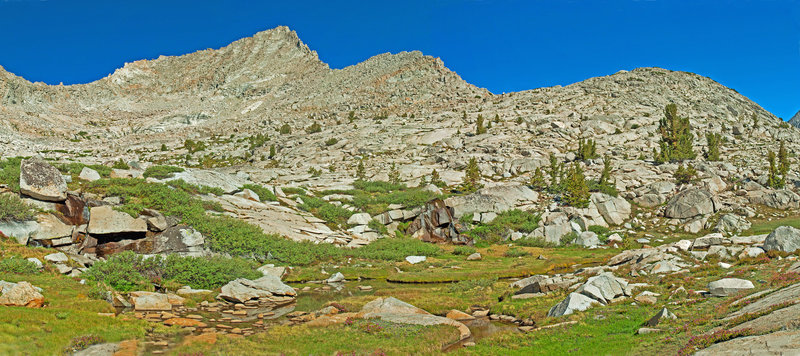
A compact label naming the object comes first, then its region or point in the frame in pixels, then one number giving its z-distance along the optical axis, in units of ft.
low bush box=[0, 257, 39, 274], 72.23
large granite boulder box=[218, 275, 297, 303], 79.25
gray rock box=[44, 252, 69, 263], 81.71
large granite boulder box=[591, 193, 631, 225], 185.16
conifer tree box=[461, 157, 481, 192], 209.15
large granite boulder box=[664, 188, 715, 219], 179.83
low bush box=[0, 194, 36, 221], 87.76
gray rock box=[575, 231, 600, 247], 160.04
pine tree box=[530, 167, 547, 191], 215.10
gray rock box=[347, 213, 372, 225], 165.27
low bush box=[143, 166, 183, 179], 146.72
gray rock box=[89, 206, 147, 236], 99.45
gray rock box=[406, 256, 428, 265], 136.71
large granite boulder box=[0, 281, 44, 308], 56.24
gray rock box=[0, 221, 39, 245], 86.42
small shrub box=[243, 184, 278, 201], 162.56
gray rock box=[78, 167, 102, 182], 123.95
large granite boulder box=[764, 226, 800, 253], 87.30
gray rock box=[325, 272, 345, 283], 108.22
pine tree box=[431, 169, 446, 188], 218.81
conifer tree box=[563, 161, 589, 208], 187.93
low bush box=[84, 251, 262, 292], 78.88
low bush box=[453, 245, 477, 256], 151.74
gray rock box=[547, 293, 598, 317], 62.28
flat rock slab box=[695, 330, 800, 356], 27.49
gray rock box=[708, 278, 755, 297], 61.11
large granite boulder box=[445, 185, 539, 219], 188.34
